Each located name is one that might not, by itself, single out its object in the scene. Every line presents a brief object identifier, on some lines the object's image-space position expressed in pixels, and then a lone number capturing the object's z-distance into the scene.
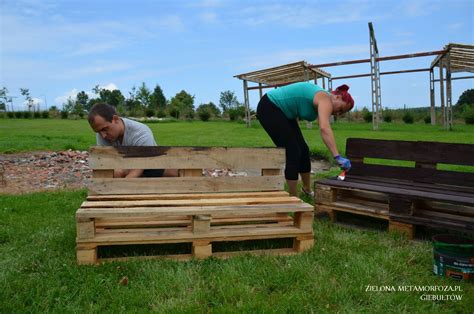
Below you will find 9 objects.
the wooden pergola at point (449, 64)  12.88
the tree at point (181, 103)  35.84
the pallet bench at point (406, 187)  3.64
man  3.70
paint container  2.84
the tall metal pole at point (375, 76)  14.90
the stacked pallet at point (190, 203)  3.06
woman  3.98
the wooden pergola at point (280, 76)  16.72
